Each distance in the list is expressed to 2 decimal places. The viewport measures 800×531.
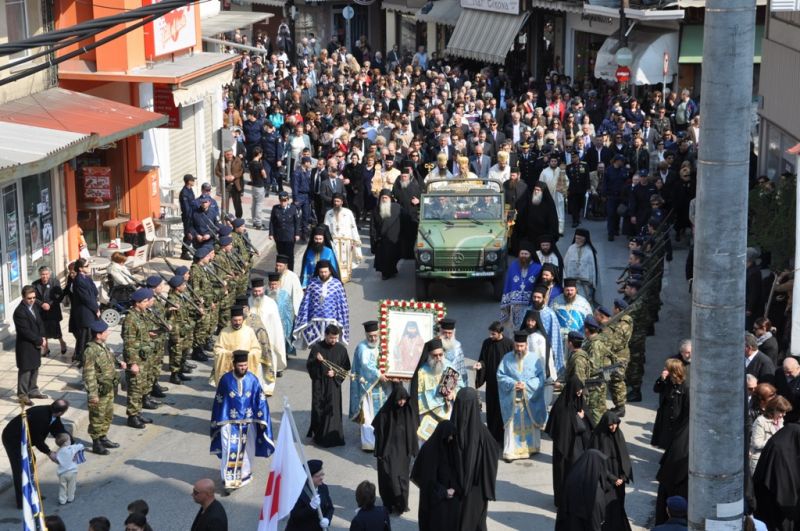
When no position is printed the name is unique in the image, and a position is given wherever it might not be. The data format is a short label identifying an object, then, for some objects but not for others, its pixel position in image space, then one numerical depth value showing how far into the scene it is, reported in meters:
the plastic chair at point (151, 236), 25.14
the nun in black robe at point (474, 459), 12.76
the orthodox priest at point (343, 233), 23.67
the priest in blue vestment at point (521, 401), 15.68
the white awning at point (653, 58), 36.75
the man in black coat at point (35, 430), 14.30
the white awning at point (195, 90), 26.52
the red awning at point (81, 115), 21.22
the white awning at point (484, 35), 45.53
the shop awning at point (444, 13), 50.12
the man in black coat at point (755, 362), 15.00
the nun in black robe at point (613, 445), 13.21
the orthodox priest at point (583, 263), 20.50
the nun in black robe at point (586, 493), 12.13
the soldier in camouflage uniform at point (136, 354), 16.86
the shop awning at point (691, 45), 36.41
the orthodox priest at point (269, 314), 18.17
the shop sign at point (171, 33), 25.58
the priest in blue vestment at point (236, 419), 14.91
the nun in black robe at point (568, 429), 14.12
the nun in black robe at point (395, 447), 14.26
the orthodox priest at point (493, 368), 16.17
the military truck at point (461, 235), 22.08
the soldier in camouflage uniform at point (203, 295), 19.39
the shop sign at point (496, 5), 45.62
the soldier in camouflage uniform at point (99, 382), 15.67
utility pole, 7.32
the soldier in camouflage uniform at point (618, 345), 16.52
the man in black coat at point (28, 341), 17.47
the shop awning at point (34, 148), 18.05
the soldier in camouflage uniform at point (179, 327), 18.50
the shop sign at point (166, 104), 26.48
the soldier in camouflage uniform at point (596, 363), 15.60
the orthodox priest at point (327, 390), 16.19
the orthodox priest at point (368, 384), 15.96
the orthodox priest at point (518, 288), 19.64
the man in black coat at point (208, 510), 11.45
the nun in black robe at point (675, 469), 13.01
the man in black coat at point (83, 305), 18.92
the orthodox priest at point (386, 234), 24.11
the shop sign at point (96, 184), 25.50
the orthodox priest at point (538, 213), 24.66
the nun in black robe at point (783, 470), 12.67
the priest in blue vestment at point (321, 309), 18.69
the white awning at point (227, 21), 31.53
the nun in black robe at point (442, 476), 12.82
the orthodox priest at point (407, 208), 24.39
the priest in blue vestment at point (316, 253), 20.81
